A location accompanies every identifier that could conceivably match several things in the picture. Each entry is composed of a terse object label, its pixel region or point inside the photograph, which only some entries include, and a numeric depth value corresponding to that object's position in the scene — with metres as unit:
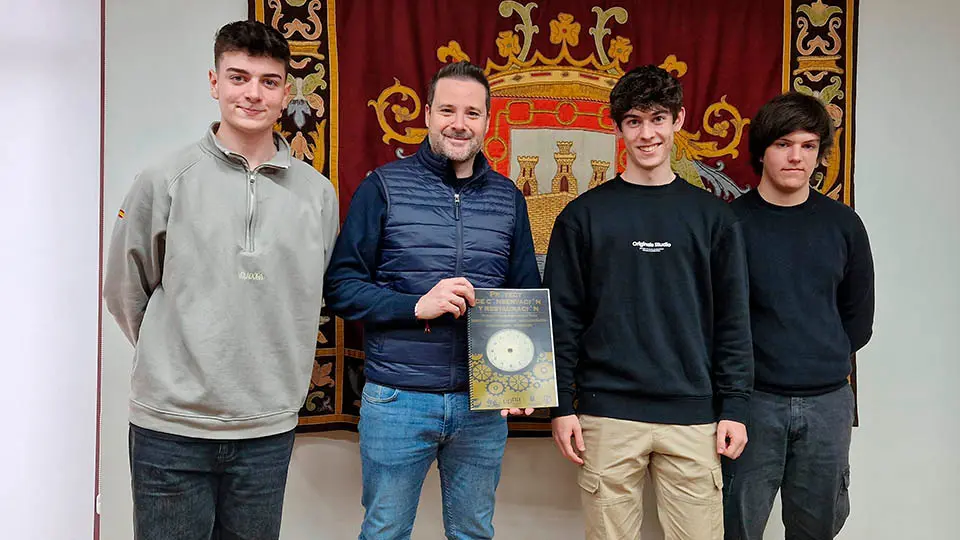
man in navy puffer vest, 1.80
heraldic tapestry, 2.35
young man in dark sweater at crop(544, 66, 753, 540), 1.85
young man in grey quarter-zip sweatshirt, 1.61
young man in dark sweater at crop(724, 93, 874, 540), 1.99
